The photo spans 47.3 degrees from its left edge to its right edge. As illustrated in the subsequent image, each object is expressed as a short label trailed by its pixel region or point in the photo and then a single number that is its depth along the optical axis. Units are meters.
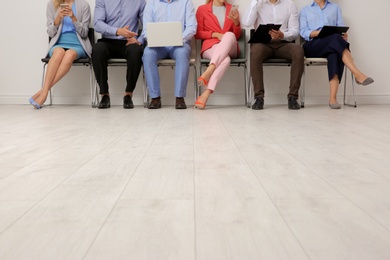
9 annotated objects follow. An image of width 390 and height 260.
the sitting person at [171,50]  3.92
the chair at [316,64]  3.95
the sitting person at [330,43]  3.87
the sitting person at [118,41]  3.99
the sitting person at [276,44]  3.83
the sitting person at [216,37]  3.80
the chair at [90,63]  4.07
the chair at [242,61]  4.00
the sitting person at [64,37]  3.95
